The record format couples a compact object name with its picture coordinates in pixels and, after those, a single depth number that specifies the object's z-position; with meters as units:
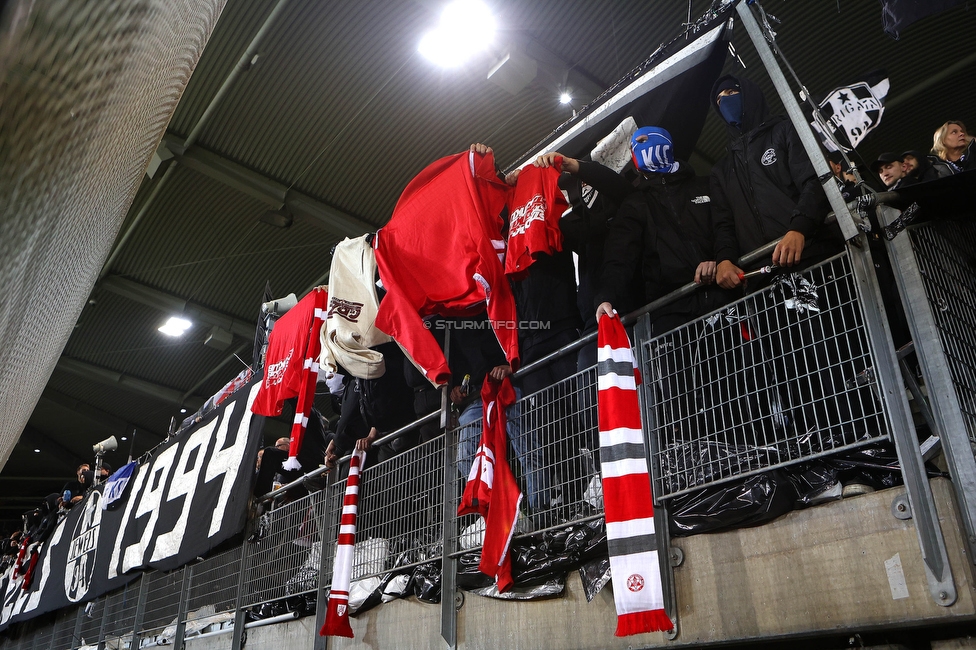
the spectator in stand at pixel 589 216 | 3.64
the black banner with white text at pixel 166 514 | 5.50
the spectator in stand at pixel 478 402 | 3.23
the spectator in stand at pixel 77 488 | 10.02
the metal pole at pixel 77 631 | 8.05
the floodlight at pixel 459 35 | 6.39
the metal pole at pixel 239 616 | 5.08
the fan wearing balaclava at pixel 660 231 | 3.24
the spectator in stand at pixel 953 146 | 3.88
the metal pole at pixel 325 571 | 4.25
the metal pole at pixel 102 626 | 7.31
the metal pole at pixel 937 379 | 2.01
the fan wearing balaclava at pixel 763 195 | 2.71
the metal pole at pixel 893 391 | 1.96
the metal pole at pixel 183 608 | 5.84
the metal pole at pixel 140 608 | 6.67
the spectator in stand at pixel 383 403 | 4.80
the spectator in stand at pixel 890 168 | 4.10
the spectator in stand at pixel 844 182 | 2.47
